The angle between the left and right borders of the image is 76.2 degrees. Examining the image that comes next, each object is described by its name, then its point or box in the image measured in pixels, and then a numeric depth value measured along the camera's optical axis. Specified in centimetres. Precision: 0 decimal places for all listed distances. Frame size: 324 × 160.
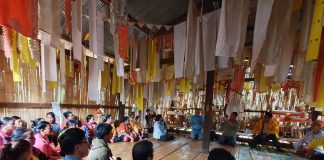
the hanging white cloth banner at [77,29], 234
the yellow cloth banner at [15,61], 300
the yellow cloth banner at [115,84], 582
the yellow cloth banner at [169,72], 675
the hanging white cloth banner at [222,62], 397
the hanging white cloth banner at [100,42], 281
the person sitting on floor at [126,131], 712
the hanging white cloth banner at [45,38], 199
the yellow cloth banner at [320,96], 267
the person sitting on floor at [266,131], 682
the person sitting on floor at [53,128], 486
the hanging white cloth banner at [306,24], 259
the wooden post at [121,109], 966
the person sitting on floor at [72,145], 183
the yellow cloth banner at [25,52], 277
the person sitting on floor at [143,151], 194
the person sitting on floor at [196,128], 827
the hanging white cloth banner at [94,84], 321
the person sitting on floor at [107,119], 734
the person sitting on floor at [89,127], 593
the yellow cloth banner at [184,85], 675
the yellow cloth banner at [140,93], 732
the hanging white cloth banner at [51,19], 193
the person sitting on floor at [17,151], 185
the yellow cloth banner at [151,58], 491
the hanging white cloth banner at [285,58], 291
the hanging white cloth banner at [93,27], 271
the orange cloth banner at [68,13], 238
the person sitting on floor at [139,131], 769
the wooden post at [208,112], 561
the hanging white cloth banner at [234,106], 864
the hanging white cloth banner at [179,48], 385
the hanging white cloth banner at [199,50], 354
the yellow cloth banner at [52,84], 273
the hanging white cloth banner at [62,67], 264
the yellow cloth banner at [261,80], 526
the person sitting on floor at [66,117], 573
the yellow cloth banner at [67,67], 578
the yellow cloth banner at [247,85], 968
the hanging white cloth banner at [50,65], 253
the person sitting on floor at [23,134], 291
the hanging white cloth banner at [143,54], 495
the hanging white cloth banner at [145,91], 759
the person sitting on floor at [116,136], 696
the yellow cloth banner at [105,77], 643
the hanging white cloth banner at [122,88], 536
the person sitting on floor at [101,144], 237
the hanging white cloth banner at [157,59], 498
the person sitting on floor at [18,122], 409
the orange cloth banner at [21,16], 154
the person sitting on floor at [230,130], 682
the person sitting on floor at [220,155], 168
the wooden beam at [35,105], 498
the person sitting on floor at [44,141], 372
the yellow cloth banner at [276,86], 609
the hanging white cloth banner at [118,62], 316
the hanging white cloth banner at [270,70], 303
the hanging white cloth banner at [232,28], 243
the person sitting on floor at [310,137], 533
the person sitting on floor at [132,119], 782
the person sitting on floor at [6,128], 356
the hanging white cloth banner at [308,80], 344
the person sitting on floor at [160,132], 767
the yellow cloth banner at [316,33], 187
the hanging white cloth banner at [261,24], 226
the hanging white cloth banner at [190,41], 340
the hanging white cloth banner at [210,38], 360
